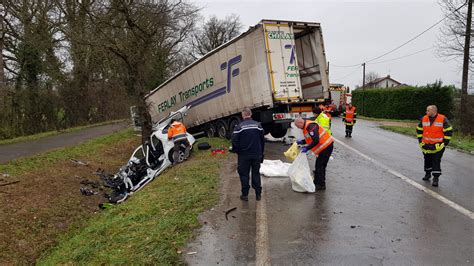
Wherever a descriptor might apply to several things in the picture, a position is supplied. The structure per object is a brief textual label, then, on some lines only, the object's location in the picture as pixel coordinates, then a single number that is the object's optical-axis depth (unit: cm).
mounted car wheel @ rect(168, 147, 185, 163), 1066
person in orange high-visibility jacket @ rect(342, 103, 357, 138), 1477
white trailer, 1152
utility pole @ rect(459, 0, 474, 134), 1928
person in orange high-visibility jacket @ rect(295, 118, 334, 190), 683
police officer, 624
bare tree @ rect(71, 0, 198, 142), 1265
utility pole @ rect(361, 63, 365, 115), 3759
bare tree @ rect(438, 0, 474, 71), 1992
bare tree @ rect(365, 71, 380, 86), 9675
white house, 9161
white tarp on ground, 809
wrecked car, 1012
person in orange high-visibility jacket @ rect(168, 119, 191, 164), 1052
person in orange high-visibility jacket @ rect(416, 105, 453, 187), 708
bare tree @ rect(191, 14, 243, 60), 5719
